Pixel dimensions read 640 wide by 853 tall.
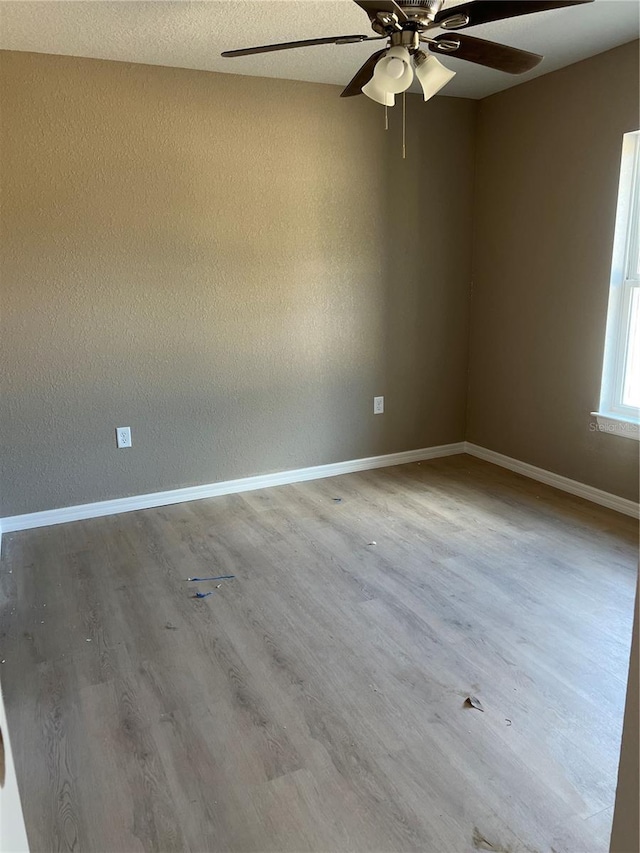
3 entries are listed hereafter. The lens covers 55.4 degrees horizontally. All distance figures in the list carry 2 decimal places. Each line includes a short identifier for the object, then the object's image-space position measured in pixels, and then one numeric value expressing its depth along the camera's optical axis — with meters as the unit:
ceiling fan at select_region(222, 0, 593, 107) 1.77
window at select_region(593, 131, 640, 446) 3.25
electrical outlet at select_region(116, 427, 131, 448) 3.53
